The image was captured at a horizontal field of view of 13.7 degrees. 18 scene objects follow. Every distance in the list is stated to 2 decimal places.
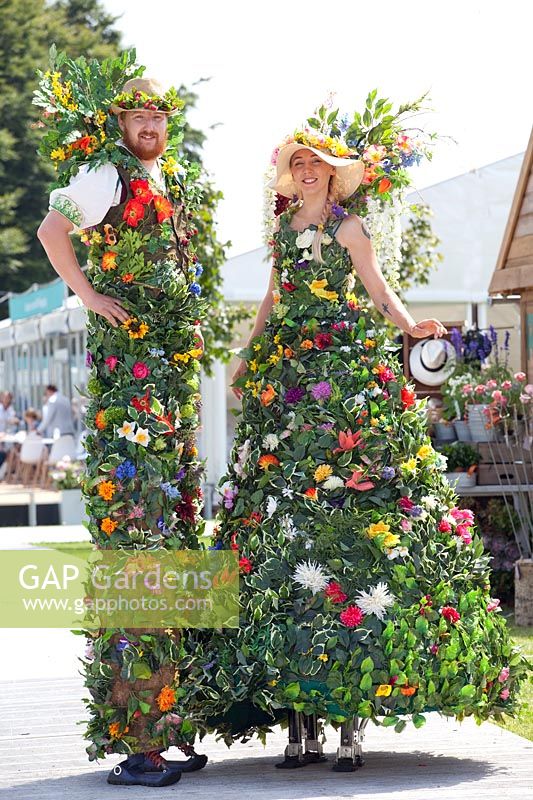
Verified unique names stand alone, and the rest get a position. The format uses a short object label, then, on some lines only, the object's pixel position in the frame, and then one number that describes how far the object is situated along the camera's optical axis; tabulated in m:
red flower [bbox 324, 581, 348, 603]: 7.16
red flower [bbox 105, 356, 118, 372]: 7.33
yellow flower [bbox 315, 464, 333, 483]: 7.31
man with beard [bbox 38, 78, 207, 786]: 7.21
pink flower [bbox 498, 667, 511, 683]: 7.49
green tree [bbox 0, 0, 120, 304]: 57.30
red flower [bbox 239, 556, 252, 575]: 7.40
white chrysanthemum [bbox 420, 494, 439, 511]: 7.46
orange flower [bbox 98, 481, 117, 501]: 7.21
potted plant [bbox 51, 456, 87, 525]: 24.98
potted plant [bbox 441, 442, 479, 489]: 13.94
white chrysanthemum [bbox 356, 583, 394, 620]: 7.14
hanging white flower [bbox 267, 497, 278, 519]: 7.38
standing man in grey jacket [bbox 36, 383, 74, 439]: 31.24
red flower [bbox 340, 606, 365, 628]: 7.12
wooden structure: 15.12
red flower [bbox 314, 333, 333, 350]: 7.46
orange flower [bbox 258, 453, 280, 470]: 7.46
